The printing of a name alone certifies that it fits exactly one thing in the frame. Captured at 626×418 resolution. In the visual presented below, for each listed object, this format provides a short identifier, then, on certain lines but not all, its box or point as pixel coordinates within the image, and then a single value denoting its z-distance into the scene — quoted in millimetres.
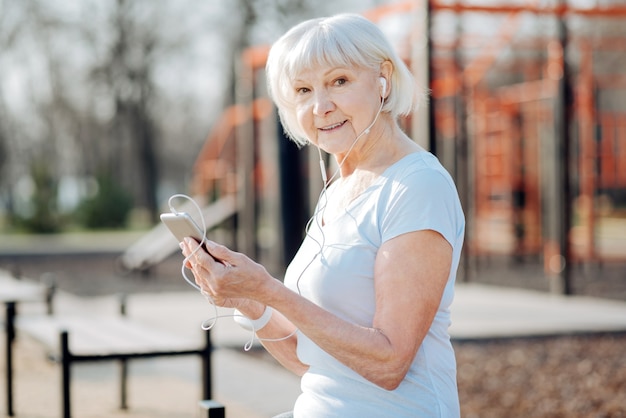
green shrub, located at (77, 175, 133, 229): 27969
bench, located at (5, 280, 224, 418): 4324
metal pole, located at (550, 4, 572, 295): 10164
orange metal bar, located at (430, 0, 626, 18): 9812
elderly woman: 2010
